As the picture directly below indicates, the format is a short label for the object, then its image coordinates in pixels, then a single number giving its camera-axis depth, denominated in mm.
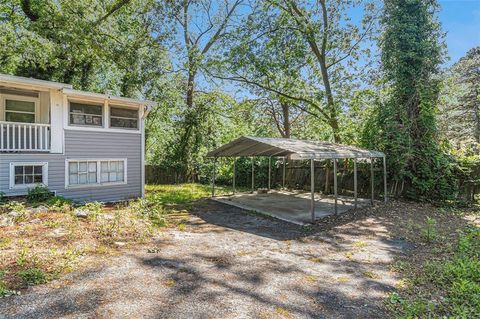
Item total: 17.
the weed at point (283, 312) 3221
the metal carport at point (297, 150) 7926
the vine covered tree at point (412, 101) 10672
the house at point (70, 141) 8664
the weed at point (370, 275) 4383
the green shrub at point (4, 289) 3388
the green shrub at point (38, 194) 8500
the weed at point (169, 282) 3888
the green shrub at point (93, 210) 6871
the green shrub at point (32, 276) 3764
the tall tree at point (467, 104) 21500
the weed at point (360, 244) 6035
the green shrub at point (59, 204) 7438
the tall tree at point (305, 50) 14547
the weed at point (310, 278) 4234
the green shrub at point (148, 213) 7340
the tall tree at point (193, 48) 17516
